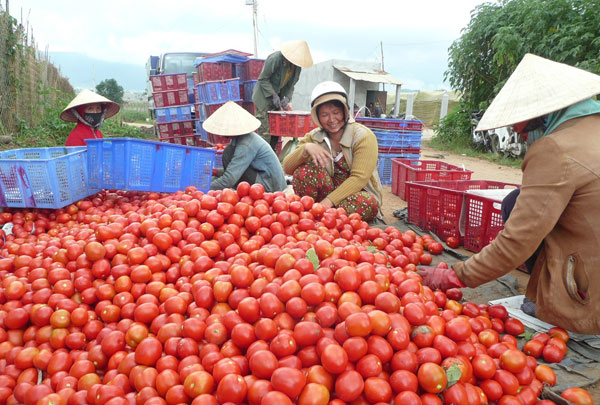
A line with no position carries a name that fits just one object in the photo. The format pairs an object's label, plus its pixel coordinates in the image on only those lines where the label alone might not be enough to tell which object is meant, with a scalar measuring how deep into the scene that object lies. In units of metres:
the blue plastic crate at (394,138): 8.01
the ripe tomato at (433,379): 1.63
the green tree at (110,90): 33.88
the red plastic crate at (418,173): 5.83
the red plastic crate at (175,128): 10.60
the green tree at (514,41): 10.18
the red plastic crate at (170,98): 10.25
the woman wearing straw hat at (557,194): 2.07
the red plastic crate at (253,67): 9.53
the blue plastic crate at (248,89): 9.81
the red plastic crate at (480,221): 3.77
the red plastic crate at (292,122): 7.13
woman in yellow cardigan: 4.22
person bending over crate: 6.71
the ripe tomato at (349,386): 1.55
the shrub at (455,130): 14.90
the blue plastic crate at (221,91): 8.95
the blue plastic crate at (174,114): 10.35
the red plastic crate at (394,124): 7.97
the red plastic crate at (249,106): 9.93
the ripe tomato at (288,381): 1.53
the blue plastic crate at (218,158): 6.55
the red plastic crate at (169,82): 10.11
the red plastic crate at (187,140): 10.65
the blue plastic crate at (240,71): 9.71
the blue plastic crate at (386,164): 8.17
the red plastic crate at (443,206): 4.16
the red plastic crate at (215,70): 9.23
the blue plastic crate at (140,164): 4.03
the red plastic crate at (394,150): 8.12
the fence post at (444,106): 18.86
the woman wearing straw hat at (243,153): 4.62
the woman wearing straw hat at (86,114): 5.20
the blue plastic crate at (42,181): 3.85
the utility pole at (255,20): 27.70
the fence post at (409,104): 18.82
